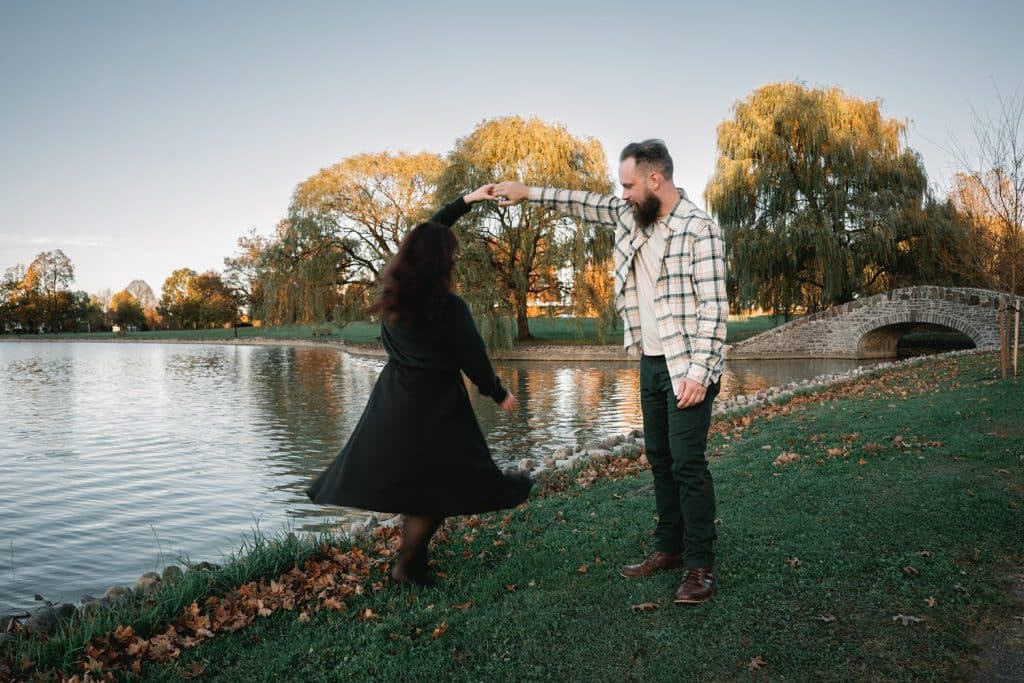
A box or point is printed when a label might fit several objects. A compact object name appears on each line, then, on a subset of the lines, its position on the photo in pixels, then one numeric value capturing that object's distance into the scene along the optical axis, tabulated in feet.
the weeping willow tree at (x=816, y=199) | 86.02
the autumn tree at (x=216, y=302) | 234.99
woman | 10.76
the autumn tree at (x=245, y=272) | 220.02
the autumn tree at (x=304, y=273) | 101.60
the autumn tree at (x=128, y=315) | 281.33
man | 10.71
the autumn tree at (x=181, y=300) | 255.91
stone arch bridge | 78.64
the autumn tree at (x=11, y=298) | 261.85
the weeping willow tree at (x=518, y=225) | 83.30
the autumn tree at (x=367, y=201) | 105.50
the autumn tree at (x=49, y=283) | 266.98
